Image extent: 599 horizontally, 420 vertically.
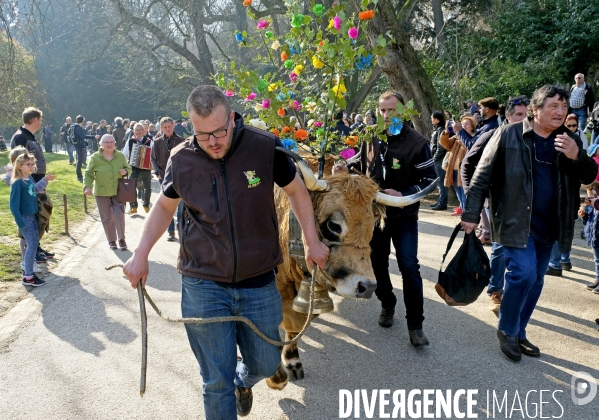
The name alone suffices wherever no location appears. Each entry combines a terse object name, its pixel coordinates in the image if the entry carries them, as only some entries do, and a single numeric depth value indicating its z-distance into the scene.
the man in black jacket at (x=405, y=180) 4.69
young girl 6.62
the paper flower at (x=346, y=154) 4.62
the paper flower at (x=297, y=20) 4.15
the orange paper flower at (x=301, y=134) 4.37
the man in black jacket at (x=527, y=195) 4.24
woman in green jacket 8.48
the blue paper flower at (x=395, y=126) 4.45
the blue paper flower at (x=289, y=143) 4.14
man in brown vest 2.89
